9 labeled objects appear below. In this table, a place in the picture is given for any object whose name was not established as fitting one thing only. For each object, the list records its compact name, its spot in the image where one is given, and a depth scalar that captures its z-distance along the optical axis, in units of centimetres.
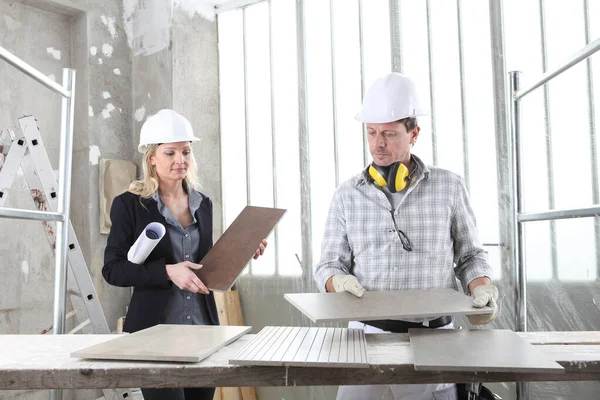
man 206
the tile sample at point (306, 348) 120
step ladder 260
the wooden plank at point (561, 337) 149
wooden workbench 123
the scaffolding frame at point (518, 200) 196
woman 229
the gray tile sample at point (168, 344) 129
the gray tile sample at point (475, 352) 114
